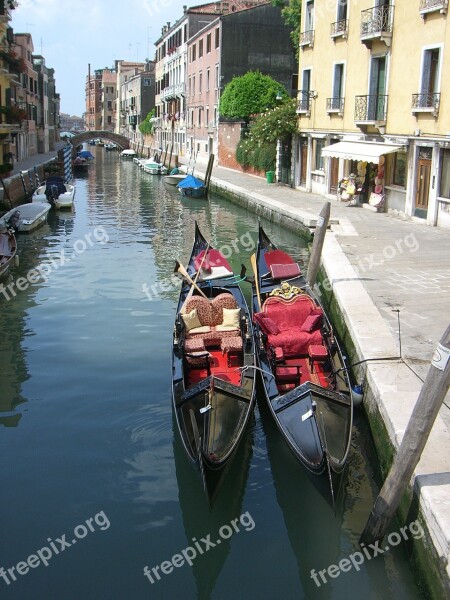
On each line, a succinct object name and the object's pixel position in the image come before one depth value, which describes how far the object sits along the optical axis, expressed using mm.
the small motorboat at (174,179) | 28297
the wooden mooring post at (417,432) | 3938
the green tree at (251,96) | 28250
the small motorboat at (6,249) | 11339
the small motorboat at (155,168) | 34688
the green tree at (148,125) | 56725
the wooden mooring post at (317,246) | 9797
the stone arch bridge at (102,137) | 53569
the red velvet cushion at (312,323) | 6832
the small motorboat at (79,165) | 35969
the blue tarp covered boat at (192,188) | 24300
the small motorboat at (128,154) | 50719
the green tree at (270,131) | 21781
